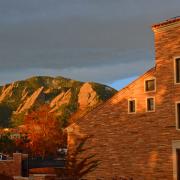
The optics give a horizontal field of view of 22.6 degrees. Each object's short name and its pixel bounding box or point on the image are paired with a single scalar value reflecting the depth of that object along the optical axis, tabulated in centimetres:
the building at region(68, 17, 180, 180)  3102
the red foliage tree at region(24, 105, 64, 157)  9306
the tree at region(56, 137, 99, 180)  3604
